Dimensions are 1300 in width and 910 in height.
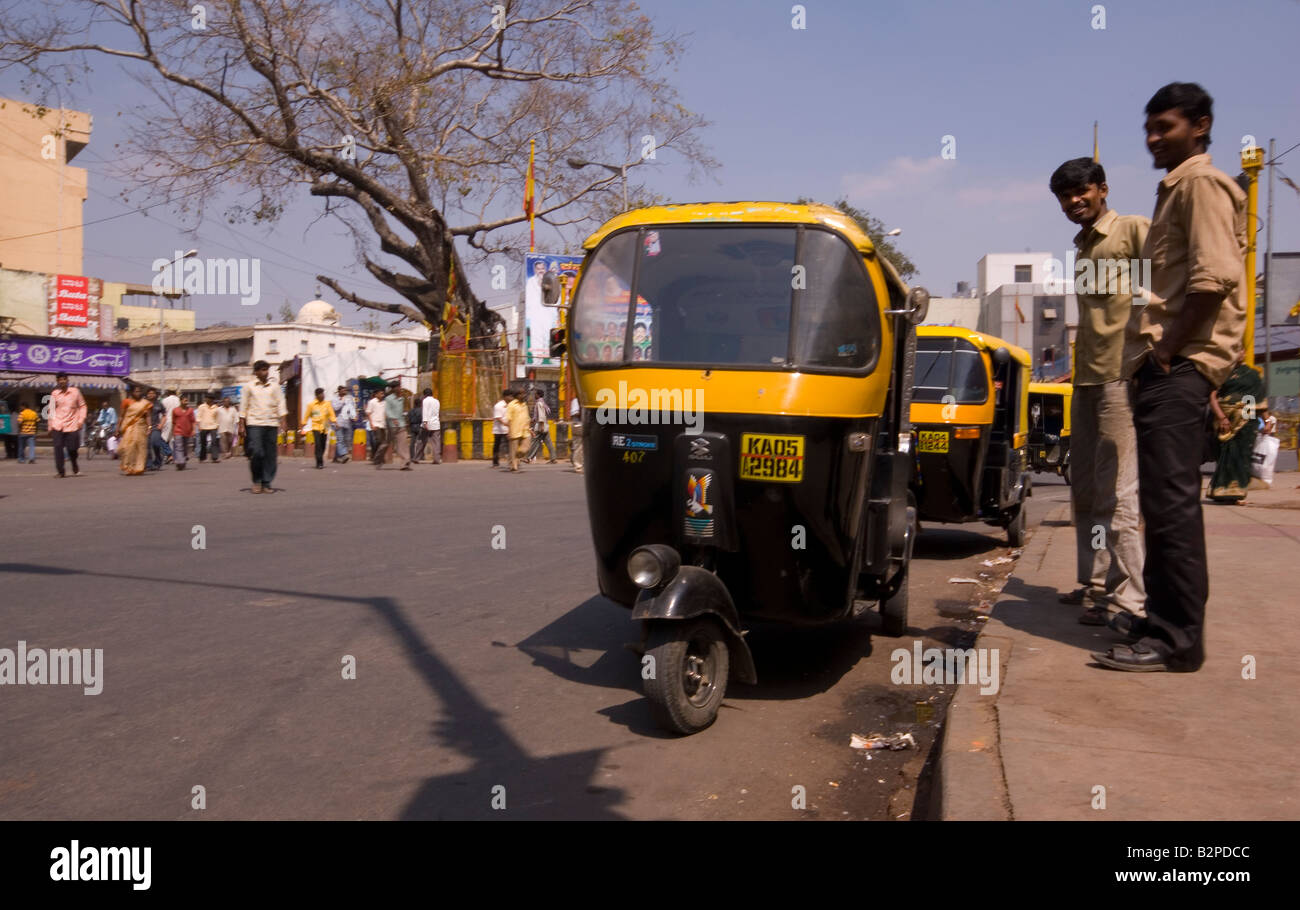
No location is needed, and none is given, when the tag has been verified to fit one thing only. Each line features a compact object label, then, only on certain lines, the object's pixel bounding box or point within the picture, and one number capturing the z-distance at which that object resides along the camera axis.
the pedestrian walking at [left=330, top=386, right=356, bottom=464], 28.92
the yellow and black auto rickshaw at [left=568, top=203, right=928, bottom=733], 4.50
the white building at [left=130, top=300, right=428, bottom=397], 52.53
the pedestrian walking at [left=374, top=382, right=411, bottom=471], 24.55
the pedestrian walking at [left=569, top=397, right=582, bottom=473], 21.77
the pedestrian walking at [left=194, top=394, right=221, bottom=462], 26.00
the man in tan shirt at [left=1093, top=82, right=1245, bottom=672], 4.18
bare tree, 23.73
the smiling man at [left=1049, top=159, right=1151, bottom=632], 5.27
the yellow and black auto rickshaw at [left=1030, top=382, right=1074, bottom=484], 20.41
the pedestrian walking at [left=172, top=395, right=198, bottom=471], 24.85
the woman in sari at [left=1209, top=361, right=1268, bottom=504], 12.88
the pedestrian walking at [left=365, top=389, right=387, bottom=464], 24.61
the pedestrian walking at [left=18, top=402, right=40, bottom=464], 26.23
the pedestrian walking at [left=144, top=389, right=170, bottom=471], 22.91
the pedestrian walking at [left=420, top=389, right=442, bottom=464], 24.41
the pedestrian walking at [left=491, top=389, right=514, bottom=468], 22.73
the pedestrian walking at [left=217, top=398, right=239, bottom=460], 29.76
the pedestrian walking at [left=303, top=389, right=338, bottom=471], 22.23
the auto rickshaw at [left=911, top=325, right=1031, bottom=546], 9.55
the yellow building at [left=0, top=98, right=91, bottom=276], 47.53
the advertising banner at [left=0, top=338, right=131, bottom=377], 39.31
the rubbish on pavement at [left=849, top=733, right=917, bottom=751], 4.33
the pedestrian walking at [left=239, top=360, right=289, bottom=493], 14.99
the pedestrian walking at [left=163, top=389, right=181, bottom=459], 24.84
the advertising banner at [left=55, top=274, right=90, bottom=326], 42.38
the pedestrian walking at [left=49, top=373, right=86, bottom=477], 18.41
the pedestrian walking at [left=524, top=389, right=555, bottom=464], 25.78
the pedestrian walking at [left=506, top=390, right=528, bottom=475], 21.59
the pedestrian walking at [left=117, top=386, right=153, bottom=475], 19.36
